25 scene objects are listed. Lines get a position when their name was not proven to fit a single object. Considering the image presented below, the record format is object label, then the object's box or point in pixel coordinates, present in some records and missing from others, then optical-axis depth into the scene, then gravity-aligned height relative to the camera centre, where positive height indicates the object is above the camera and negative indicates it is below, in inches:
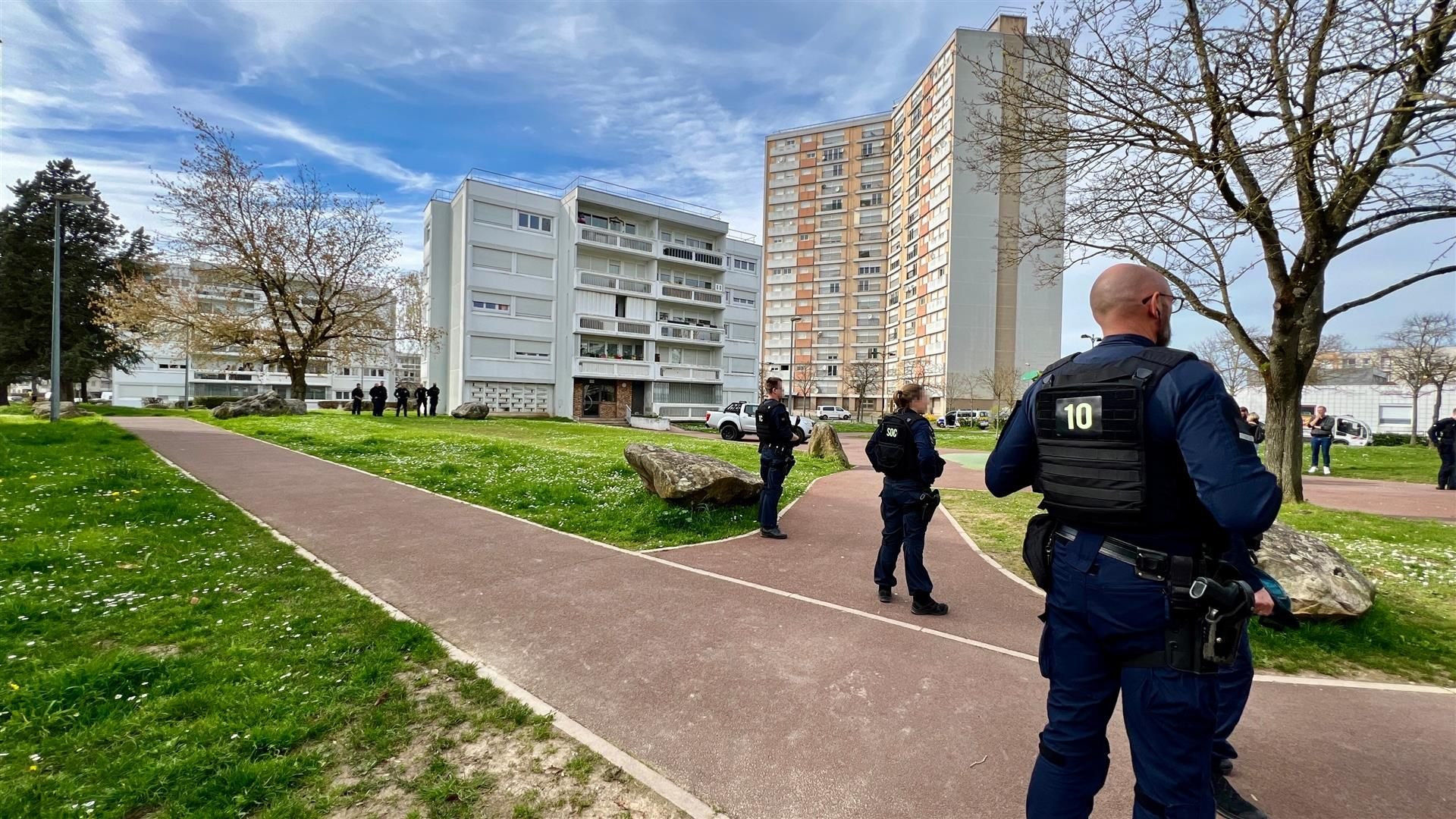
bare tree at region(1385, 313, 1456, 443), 1316.4 +136.5
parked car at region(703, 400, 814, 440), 1050.7 -41.9
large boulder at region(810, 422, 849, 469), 625.6 -47.4
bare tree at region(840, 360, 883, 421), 2407.7 +105.8
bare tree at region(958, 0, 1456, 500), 225.5 +129.6
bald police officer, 72.9 -18.6
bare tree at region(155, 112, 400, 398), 985.5 +202.1
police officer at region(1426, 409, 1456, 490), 521.3 -31.4
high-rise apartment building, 2448.3 +702.9
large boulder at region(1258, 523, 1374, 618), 173.6 -50.9
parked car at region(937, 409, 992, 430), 2122.3 -52.1
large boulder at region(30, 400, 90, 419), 938.1 -45.0
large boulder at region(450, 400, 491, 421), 1236.9 -39.6
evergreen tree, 1347.2 +242.0
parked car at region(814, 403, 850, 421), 2508.1 -56.5
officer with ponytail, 190.7 -27.9
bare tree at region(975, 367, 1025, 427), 2140.7 +67.5
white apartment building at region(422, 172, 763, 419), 1459.2 +255.9
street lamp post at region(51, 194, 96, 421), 682.8 +79.7
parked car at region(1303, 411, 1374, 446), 1299.2 -46.5
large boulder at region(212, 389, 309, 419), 1058.1 -33.7
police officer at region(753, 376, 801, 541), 282.7 -23.8
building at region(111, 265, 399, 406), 2162.8 +29.9
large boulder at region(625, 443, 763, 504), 311.3 -43.7
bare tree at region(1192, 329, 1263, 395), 1873.8 +138.7
